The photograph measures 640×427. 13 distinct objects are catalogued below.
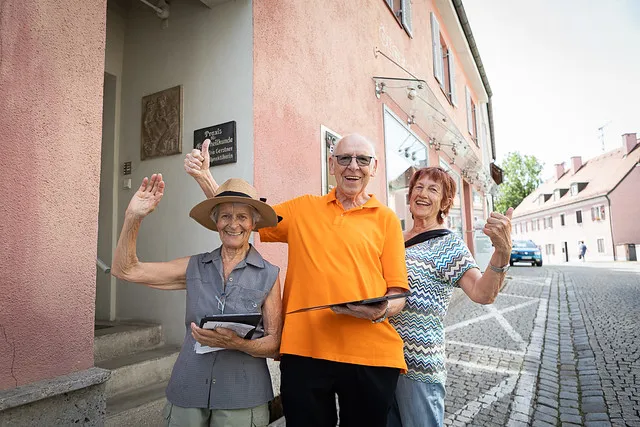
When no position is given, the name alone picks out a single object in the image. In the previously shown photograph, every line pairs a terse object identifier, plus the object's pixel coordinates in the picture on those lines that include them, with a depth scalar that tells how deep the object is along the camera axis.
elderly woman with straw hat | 1.81
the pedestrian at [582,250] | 37.34
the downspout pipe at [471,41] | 11.53
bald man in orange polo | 1.73
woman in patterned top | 1.90
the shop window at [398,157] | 6.75
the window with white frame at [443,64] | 10.54
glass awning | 6.83
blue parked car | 24.91
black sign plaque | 3.73
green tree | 50.78
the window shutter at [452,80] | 12.30
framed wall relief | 4.04
